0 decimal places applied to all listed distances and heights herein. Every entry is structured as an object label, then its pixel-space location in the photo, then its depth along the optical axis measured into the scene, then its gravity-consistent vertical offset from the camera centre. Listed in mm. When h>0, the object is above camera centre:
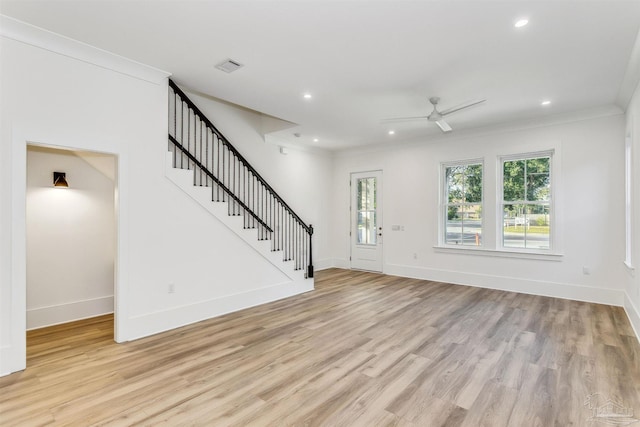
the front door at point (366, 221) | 7410 -180
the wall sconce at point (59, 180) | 3887 +395
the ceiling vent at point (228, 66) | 3407 +1635
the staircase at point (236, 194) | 4144 +276
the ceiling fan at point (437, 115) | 3929 +1341
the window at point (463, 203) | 6121 +212
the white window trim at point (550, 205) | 5215 +156
